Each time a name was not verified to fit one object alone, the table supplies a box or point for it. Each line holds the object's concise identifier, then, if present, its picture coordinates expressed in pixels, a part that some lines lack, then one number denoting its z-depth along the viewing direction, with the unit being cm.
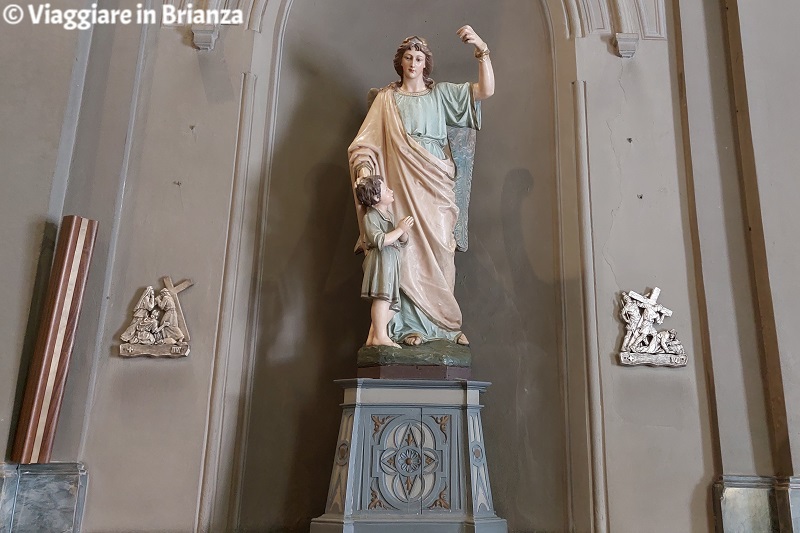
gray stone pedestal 327
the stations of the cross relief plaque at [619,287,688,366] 386
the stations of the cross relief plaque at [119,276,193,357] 385
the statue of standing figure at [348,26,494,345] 383
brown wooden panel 345
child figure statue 363
